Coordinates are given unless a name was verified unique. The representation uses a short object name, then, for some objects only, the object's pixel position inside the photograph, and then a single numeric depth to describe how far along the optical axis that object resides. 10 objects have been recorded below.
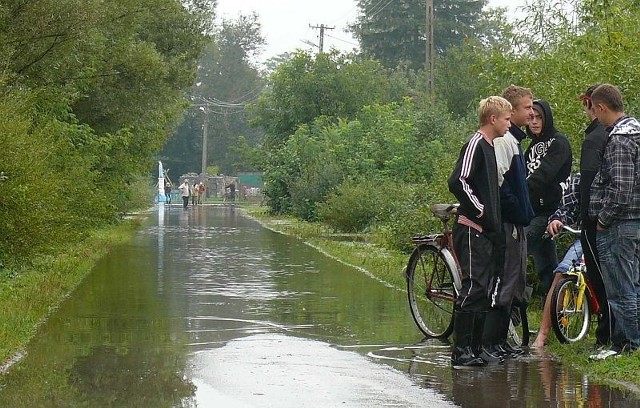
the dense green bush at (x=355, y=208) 28.17
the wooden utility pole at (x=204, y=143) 101.94
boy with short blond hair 8.55
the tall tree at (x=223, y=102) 111.25
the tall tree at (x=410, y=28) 77.94
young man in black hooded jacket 9.62
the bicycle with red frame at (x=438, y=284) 9.49
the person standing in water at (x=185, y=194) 58.69
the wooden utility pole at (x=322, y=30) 74.75
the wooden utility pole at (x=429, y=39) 44.75
